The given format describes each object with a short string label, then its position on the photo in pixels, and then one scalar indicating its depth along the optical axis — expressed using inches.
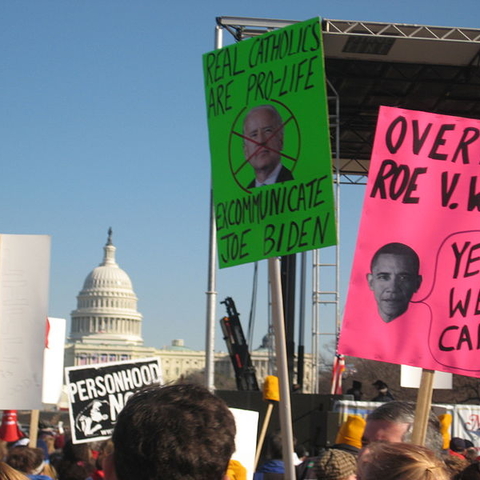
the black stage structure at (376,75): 510.9
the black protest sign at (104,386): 273.7
